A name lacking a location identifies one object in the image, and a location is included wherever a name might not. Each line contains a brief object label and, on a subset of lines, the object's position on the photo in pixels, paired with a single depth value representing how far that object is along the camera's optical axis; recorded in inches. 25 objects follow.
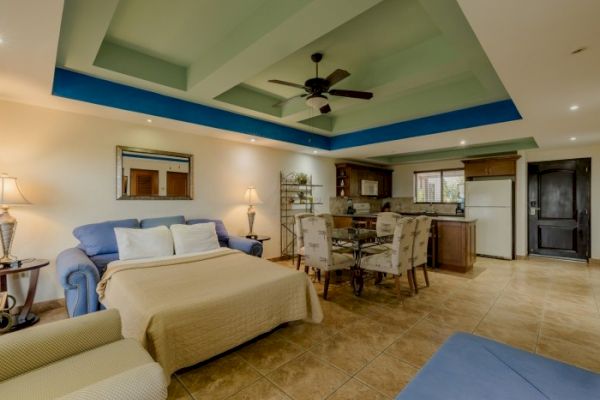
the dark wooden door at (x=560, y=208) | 209.5
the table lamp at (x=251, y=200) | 187.3
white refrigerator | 221.3
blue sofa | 97.0
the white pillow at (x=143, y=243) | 119.6
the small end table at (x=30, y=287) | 102.5
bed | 70.2
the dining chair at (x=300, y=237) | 154.7
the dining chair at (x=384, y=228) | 154.3
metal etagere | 221.3
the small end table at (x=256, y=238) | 180.2
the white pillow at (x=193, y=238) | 133.3
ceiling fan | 106.2
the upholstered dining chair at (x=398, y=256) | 128.6
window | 272.2
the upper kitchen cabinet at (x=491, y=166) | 223.9
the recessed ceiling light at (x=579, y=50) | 75.7
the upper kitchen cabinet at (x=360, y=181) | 264.2
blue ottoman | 38.8
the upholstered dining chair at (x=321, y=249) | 134.2
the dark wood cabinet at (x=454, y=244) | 178.9
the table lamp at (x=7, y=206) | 105.4
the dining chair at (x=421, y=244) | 141.0
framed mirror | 143.9
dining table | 139.8
